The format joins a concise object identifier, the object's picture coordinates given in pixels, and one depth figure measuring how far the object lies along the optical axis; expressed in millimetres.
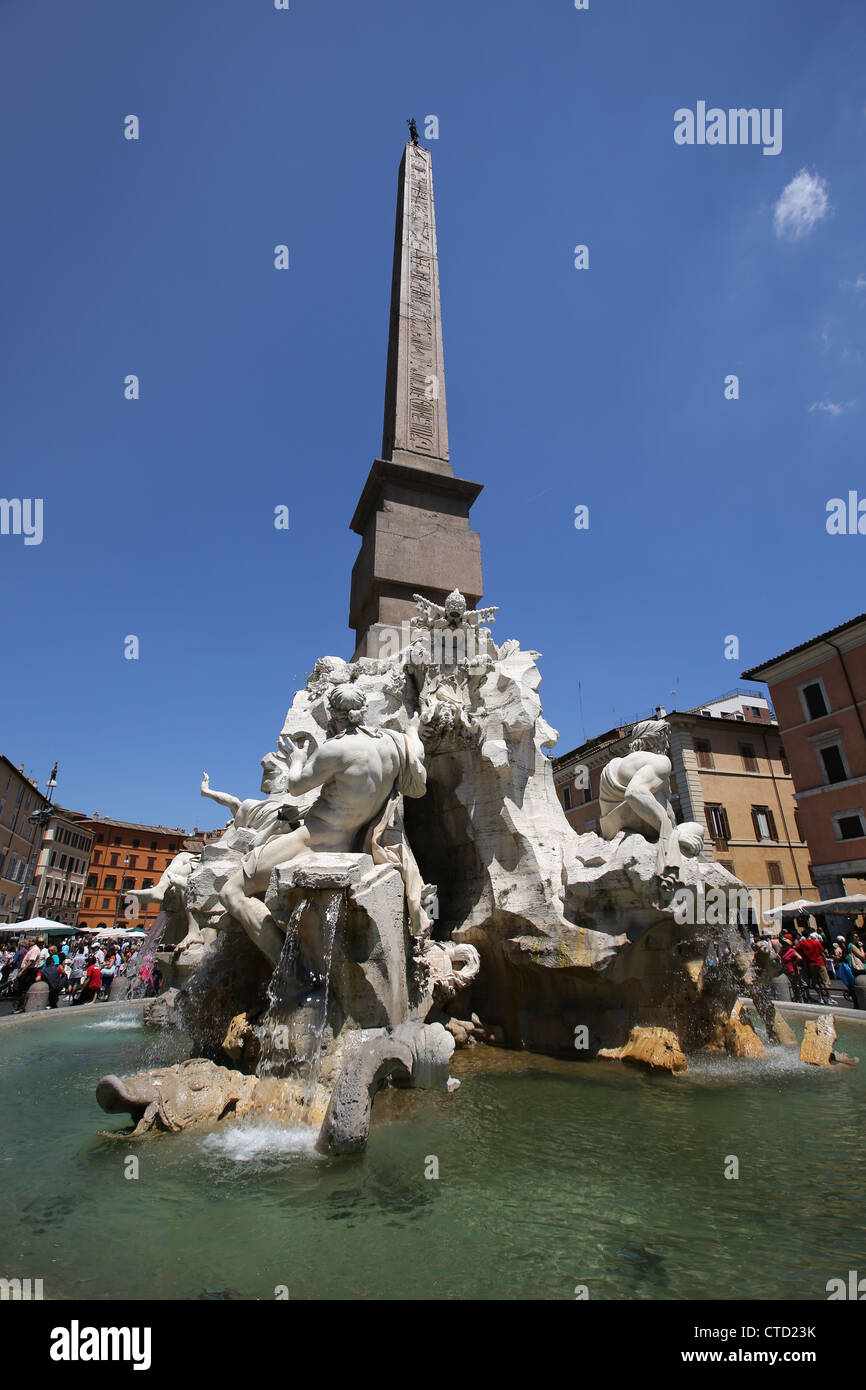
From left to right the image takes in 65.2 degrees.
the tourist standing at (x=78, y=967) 12930
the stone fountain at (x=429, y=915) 4277
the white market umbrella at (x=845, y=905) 14547
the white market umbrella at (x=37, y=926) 14836
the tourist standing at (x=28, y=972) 10766
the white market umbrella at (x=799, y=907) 14900
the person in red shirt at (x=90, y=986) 10703
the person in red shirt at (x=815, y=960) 10086
